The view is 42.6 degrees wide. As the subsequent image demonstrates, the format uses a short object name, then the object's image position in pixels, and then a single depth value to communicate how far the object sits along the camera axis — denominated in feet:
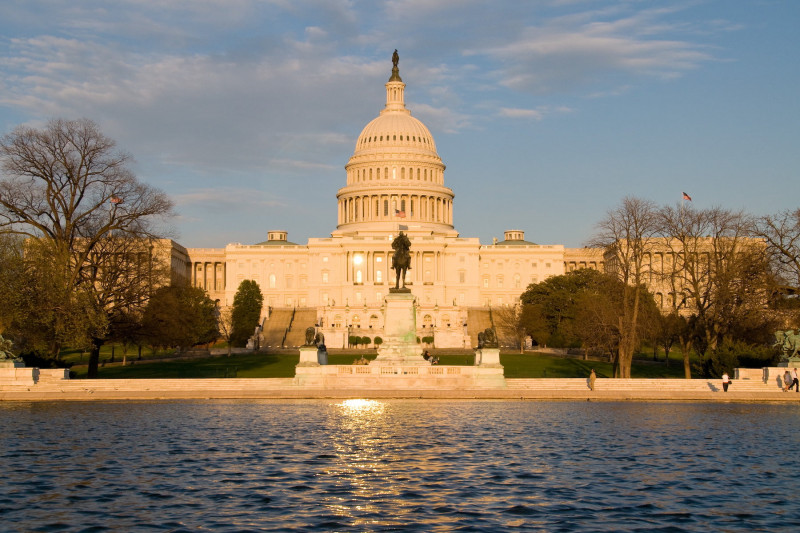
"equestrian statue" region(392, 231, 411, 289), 194.29
